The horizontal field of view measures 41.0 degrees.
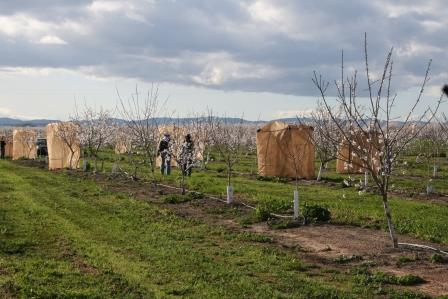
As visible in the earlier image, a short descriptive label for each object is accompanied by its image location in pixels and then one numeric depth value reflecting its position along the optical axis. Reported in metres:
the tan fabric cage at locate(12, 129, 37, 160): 44.69
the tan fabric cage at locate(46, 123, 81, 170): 31.90
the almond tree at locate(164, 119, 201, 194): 17.62
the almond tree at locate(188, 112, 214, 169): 28.78
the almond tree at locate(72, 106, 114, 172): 28.44
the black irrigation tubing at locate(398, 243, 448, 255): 9.09
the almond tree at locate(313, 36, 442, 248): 9.15
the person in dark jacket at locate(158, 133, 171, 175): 22.73
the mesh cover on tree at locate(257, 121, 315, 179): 24.25
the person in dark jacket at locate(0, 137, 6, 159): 46.00
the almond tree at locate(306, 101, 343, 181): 21.44
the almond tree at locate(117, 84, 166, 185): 20.17
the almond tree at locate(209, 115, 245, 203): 14.63
